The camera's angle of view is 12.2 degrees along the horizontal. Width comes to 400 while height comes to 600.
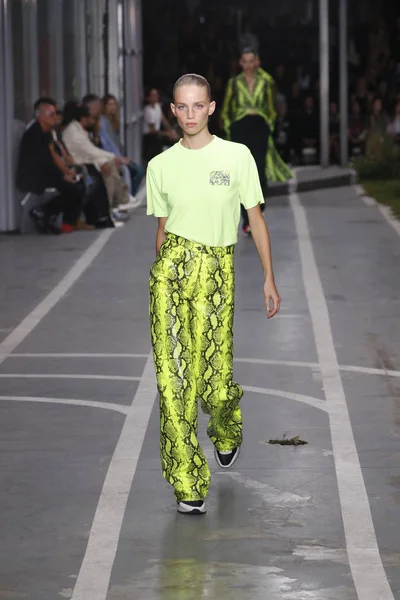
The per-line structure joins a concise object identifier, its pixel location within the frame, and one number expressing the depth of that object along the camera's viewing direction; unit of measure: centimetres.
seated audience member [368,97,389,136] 3412
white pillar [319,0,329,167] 3038
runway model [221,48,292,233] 1889
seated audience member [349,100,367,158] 3653
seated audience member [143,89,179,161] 3275
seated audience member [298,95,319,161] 3606
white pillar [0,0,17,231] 2059
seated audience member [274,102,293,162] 3497
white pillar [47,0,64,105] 2500
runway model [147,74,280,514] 720
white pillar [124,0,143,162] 3158
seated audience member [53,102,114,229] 2097
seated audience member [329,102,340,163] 3584
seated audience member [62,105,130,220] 2195
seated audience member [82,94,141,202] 2306
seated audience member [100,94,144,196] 2450
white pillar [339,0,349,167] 3104
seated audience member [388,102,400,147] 3562
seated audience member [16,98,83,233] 2034
